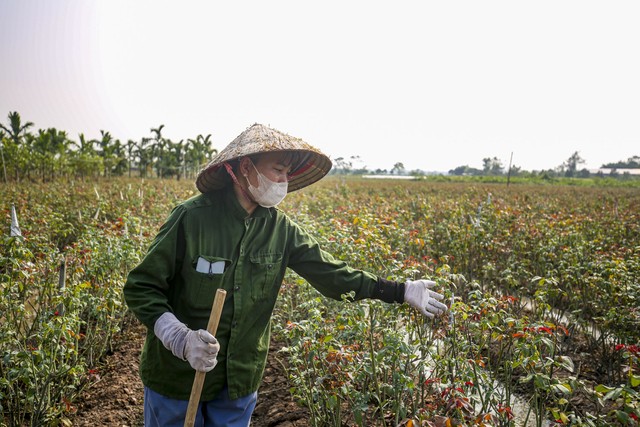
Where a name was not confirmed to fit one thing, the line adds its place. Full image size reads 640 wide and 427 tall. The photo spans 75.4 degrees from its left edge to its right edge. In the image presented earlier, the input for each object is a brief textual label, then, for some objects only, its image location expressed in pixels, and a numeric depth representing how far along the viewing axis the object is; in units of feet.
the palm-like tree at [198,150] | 137.69
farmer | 5.16
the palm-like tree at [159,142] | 132.02
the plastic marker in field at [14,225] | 10.33
